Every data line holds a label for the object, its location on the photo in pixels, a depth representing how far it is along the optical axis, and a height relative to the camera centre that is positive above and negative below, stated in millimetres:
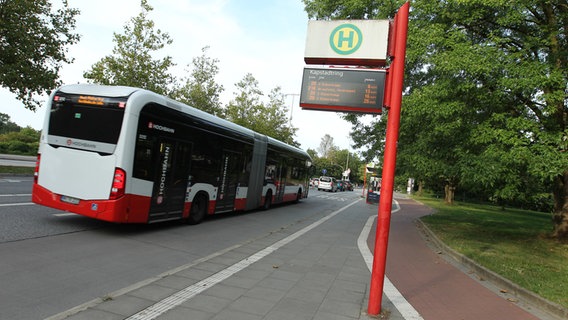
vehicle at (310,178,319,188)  53762 -565
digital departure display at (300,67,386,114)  4879 +1233
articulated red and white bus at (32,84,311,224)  7566 +62
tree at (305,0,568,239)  8328 +2545
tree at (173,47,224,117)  30359 +6230
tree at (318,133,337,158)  128050 +12093
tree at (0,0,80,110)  16297 +4713
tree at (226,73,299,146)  35844 +5780
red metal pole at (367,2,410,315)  4500 +144
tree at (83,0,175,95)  23920 +6090
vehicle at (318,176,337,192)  46625 -471
